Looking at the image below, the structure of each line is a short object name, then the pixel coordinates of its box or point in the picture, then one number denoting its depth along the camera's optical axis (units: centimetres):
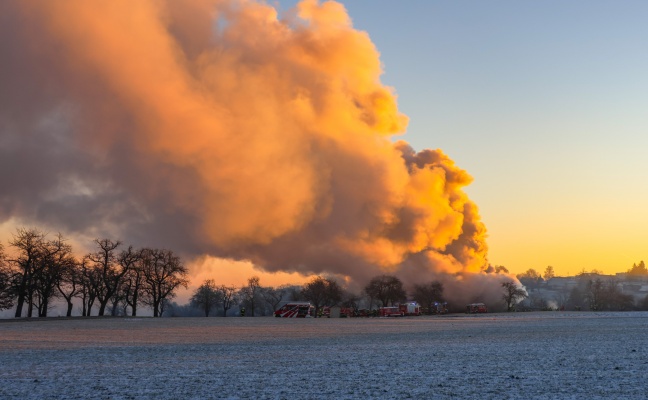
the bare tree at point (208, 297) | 18946
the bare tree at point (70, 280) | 12394
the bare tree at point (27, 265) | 11172
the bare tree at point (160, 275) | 14025
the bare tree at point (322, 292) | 18075
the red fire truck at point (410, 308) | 14275
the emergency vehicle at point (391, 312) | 13975
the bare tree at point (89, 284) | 12988
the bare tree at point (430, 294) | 15975
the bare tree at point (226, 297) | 19412
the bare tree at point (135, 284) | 13575
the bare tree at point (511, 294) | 16588
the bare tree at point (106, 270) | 13046
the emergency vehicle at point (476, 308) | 15150
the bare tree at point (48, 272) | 11682
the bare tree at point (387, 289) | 16462
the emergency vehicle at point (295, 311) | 13362
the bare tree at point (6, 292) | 10798
